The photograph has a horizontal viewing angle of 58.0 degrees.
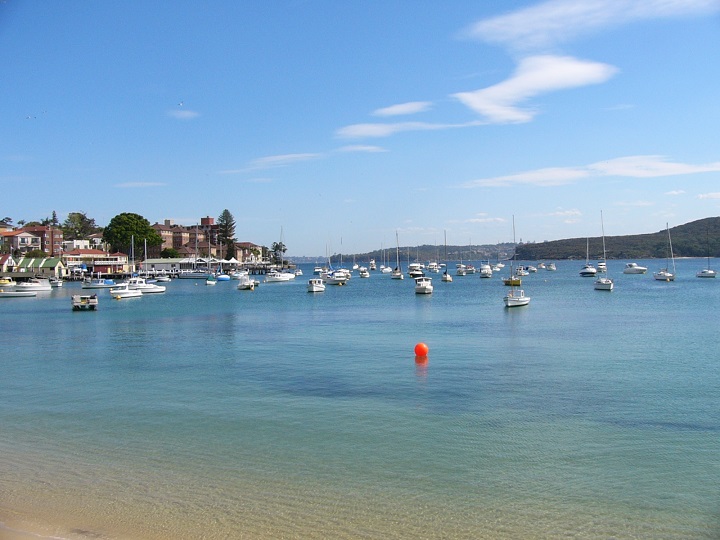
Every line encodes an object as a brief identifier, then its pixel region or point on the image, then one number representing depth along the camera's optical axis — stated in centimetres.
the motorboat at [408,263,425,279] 13310
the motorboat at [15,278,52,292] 9294
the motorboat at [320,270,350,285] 11194
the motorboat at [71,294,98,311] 6193
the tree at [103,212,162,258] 15362
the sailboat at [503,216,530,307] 5903
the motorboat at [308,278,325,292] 8931
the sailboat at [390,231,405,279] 13412
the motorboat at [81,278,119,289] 10356
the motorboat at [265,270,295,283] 12575
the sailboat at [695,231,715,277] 11400
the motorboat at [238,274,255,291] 9962
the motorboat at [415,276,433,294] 8181
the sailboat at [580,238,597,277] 13075
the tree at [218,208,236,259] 18700
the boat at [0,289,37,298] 8856
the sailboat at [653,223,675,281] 10556
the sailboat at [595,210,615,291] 8431
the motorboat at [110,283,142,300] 7926
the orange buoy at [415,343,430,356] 3002
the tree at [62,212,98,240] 19058
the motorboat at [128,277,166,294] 8719
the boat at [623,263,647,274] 13575
